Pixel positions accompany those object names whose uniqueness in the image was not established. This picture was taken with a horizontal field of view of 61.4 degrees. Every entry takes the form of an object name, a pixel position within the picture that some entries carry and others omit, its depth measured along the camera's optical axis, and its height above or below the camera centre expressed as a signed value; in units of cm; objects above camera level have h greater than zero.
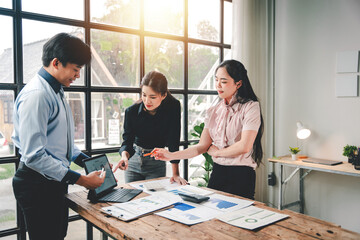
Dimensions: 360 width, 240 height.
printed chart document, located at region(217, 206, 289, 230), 134 -52
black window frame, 233 +44
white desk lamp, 329 -26
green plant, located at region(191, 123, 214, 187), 330 -57
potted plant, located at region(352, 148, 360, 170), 271 -48
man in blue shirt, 146 -17
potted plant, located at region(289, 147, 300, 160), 325 -47
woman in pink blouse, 193 -19
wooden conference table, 124 -52
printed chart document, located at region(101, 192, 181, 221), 147 -51
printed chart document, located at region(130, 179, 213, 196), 185 -51
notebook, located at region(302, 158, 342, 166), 296 -54
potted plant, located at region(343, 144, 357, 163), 294 -42
